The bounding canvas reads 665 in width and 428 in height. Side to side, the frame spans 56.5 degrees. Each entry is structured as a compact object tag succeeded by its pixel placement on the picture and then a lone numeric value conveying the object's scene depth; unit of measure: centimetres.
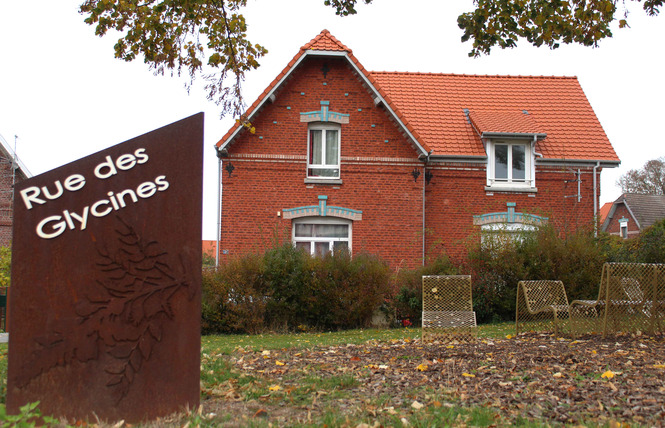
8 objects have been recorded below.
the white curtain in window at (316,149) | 1828
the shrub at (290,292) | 1379
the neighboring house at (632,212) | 4472
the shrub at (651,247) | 1628
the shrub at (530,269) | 1515
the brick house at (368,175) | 1777
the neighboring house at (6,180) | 2928
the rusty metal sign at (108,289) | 457
